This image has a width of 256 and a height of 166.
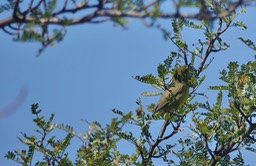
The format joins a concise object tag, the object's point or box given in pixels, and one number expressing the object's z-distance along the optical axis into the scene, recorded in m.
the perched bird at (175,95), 11.66
